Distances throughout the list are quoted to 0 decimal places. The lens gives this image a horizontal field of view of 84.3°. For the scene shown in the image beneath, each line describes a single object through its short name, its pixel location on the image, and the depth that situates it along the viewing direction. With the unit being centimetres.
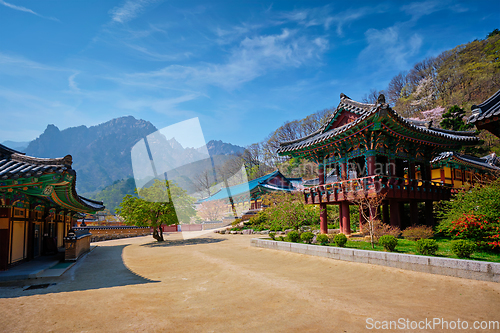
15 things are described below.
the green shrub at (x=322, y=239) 1295
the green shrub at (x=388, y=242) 992
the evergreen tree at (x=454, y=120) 3033
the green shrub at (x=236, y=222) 3459
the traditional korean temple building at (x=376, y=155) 1392
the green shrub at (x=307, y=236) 1381
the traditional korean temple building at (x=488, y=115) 686
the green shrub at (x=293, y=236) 1480
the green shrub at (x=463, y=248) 805
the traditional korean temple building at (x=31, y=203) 790
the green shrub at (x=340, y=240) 1176
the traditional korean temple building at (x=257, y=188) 4231
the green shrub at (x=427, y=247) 903
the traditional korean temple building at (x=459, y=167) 2306
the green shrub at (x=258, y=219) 2948
